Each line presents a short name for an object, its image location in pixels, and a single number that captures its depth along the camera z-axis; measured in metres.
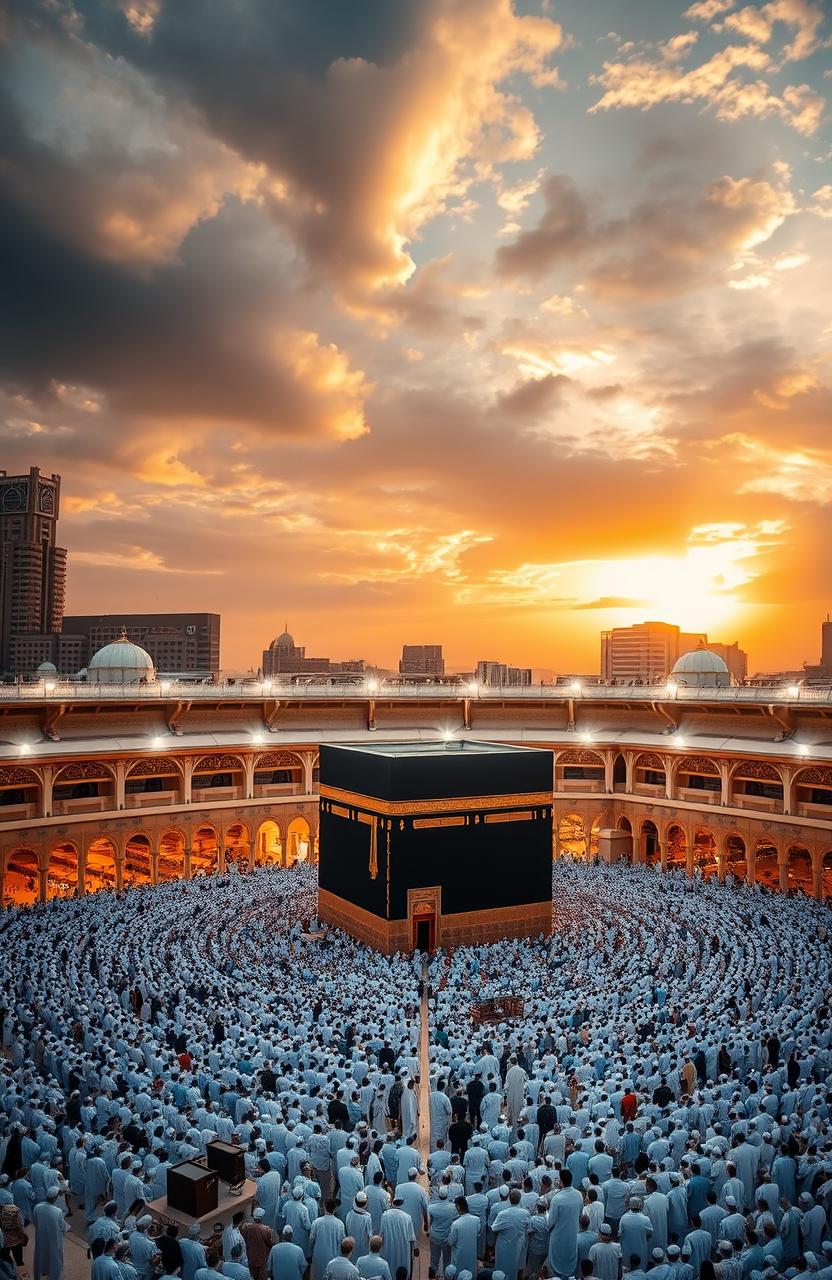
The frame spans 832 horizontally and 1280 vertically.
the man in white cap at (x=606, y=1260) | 9.59
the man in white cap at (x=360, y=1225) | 9.91
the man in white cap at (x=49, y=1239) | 9.95
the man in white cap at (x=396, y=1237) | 9.91
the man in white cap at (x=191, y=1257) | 9.09
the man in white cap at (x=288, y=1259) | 9.38
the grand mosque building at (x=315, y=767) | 31.31
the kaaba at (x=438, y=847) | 24.66
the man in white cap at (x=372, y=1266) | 8.73
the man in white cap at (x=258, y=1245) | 9.90
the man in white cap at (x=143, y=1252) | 9.33
